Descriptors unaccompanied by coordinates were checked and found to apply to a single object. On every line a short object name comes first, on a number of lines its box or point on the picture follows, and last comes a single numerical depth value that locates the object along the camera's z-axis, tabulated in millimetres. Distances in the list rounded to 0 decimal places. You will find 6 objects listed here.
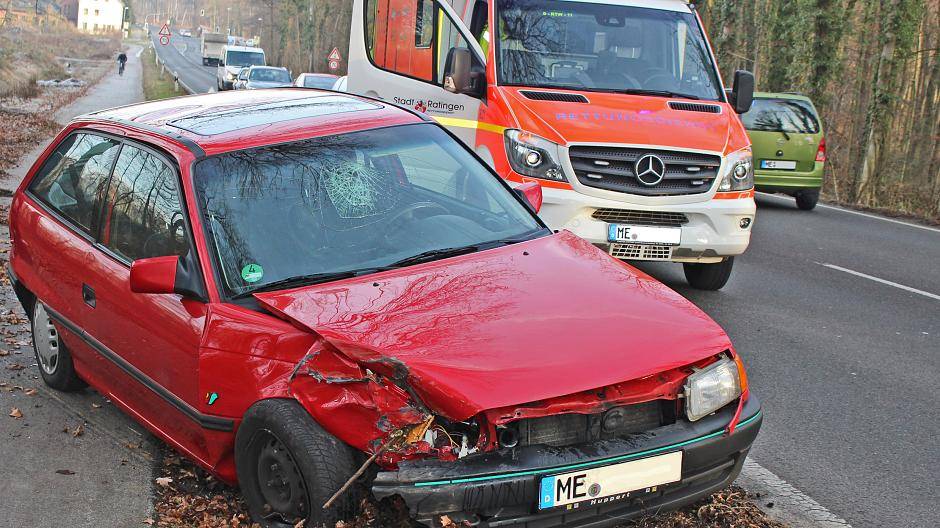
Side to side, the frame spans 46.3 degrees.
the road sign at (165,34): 58856
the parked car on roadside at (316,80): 35812
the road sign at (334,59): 47406
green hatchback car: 17719
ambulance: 8461
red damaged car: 3557
